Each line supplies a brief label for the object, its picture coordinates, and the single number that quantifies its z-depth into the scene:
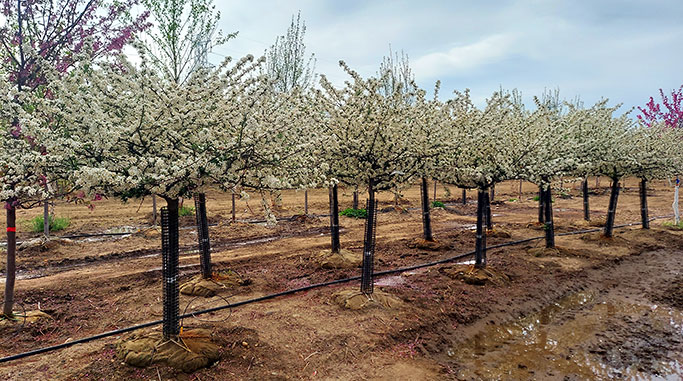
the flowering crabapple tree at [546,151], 9.59
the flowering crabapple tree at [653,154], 14.34
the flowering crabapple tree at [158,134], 4.49
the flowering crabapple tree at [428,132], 8.01
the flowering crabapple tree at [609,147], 13.09
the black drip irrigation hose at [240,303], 6.04
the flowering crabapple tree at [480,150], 9.14
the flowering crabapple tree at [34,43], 7.07
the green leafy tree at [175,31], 11.24
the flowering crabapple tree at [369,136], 7.72
